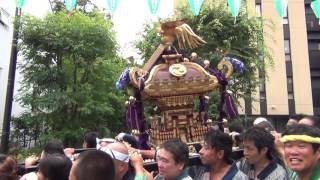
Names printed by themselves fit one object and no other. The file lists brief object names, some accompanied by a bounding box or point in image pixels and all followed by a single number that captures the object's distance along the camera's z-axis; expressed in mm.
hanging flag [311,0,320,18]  9758
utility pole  9344
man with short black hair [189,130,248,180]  4074
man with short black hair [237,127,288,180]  4043
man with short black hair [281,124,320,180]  2881
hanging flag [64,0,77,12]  9212
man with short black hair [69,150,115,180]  2537
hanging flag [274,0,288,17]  9984
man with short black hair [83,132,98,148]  6154
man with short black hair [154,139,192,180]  3746
